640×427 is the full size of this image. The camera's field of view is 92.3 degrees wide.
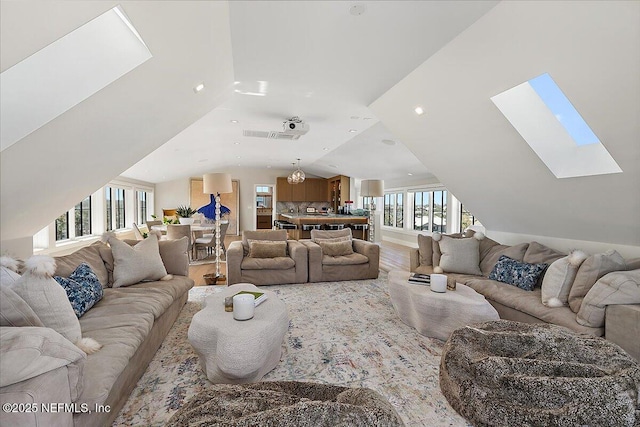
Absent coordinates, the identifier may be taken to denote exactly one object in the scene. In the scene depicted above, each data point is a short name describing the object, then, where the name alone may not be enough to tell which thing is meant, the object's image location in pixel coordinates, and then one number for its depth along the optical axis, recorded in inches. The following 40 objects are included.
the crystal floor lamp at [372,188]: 277.9
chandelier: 322.7
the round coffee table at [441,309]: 105.8
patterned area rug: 74.4
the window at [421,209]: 337.7
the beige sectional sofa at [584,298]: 85.1
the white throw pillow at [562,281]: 107.1
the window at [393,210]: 390.5
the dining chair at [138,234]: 230.9
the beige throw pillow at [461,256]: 154.9
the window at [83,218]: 225.8
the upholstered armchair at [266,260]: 175.2
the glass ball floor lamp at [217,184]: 193.6
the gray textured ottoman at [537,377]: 55.2
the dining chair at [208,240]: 253.1
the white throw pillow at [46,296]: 63.0
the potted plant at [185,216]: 257.1
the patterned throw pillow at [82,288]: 85.6
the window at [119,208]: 296.0
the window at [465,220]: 283.7
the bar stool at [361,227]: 302.5
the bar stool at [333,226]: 293.8
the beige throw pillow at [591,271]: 100.5
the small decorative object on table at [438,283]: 113.7
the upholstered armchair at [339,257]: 189.3
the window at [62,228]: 201.8
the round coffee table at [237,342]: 75.9
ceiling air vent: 210.5
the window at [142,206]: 367.7
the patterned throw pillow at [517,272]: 125.6
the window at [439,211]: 308.7
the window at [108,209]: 267.4
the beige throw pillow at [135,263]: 115.0
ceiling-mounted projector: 199.6
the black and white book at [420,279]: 123.8
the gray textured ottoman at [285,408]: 42.8
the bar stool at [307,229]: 288.1
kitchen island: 278.1
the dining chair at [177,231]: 222.8
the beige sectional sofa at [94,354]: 45.6
